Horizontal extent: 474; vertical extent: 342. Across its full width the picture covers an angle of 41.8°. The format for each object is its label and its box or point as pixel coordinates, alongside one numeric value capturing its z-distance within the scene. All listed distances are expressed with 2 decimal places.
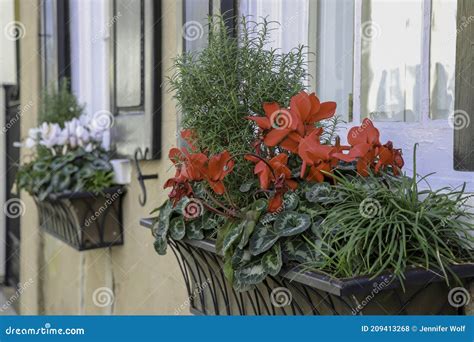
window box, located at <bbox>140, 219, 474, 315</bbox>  1.04
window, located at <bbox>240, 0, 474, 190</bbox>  1.41
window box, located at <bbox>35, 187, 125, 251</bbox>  2.66
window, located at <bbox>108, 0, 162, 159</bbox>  2.38
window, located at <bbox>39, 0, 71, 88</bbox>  3.59
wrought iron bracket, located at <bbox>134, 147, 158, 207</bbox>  2.32
